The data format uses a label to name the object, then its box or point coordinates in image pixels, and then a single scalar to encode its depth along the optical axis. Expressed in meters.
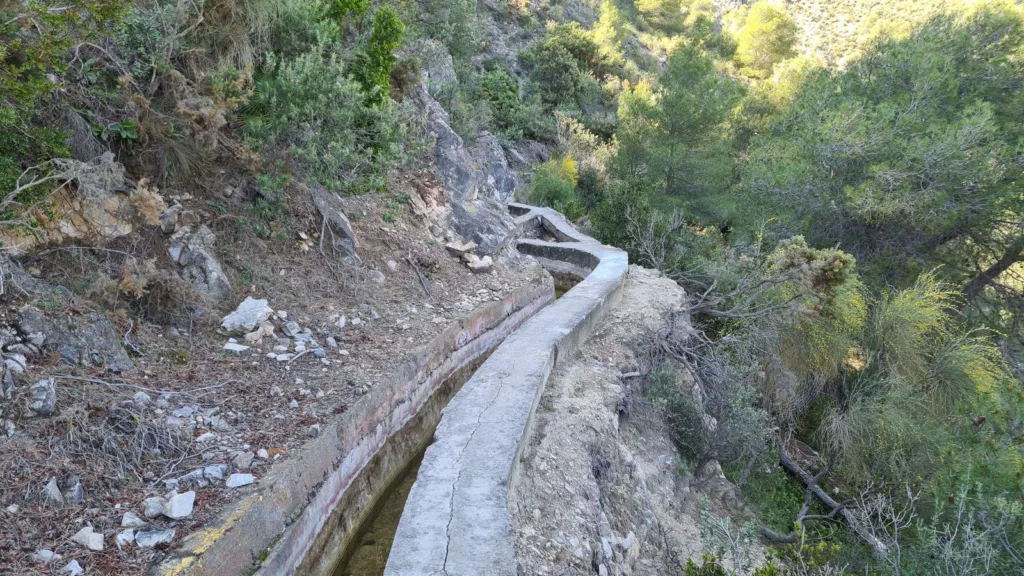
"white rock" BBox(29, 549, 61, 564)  2.79
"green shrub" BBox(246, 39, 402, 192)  6.11
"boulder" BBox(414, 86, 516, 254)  9.75
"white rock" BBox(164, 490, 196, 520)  3.27
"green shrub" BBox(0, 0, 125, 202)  3.87
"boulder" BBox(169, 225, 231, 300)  5.36
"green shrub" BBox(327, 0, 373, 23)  7.79
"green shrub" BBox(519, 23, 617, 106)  24.55
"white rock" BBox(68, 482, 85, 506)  3.17
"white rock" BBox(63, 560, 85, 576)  2.78
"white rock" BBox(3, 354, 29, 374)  3.57
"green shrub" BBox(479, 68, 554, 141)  21.30
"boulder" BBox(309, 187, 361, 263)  7.05
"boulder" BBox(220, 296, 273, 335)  5.19
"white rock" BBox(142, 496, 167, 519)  3.24
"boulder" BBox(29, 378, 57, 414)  3.45
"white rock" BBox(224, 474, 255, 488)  3.61
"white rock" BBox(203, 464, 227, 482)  3.61
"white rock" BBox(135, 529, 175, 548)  3.06
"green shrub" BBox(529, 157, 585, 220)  16.53
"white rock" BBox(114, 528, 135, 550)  3.01
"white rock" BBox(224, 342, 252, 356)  4.95
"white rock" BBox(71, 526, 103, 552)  2.95
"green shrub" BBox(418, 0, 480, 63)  17.98
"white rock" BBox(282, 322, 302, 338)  5.45
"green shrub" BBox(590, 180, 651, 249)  11.94
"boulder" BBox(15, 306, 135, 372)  3.91
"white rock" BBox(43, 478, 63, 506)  3.09
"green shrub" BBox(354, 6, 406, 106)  7.61
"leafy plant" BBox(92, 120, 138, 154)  5.08
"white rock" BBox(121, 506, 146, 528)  3.13
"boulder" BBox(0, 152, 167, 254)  4.33
